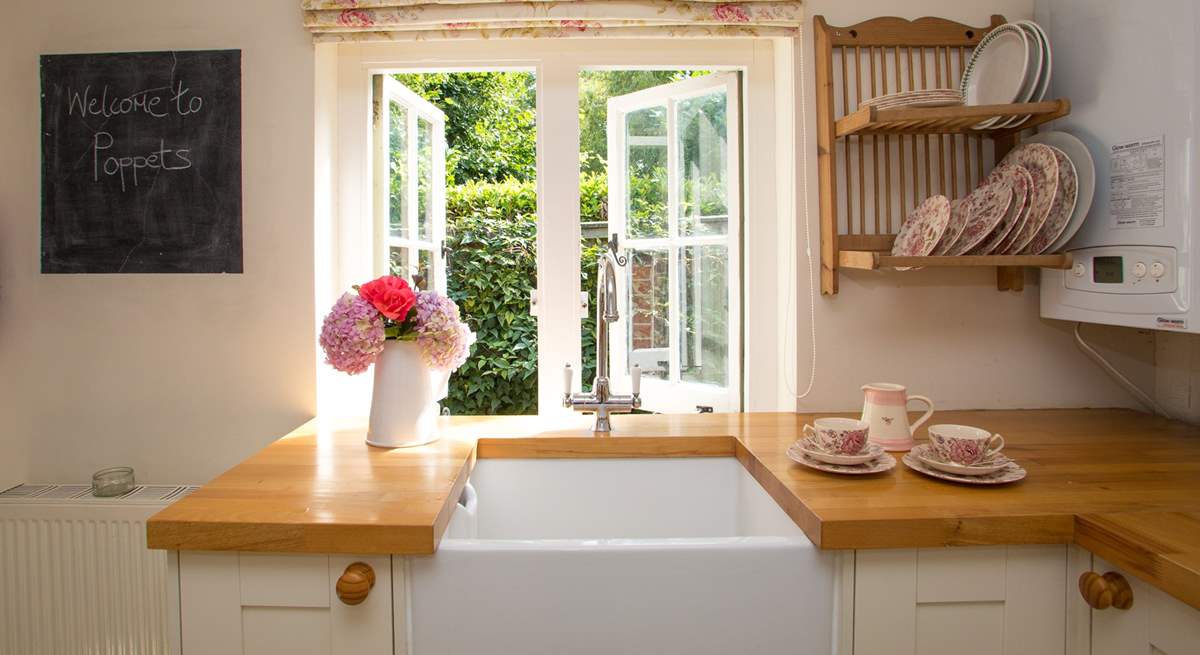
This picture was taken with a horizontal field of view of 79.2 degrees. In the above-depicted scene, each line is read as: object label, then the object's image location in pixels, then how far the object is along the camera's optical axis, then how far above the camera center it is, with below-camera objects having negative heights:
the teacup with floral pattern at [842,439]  1.25 -0.22
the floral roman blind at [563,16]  1.67 +0.69
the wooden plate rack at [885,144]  1.67 +0.40
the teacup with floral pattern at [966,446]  1.19 -0.23
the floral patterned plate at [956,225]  1.55 +0.19
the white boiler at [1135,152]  1.30 +0.30
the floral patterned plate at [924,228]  1.50 +0.18
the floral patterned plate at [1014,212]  1.51 +0.21
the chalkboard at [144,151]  1.71 +0.39
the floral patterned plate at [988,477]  1.17 -0.27
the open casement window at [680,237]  1.94 +0.21
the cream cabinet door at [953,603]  1.04 -0.42
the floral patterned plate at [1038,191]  1.47 +0.24
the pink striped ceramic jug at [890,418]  1.40 -0.21
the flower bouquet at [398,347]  1.37 -0.06
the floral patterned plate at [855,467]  1.23 -0.27
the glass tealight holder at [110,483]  1.66 -0.38
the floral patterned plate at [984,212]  1.51 +0.21
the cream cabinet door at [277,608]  1.04 -0.42
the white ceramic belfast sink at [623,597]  1.06 -0.41
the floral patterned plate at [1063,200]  1.47 +0.22
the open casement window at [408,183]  1.92 +0.37
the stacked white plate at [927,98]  1.50 +0.44
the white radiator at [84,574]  1.62 -0.58
